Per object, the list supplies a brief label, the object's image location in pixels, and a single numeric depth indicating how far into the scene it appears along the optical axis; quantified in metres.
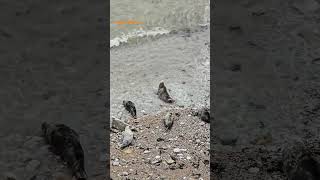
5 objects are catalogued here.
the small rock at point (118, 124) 9.20
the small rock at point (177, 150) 8.71
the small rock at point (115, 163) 8.43
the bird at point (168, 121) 9.19
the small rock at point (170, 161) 8.49
